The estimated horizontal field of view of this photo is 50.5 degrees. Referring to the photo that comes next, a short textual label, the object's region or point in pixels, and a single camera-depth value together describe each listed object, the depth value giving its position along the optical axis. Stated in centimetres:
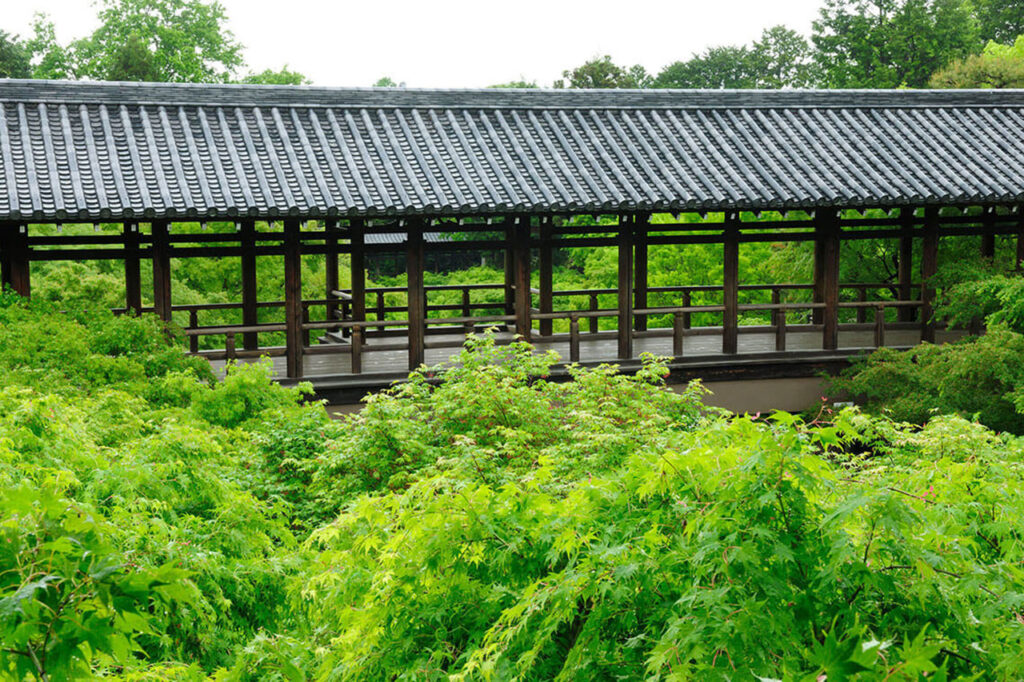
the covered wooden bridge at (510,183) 1533
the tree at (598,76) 4919
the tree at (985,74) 3309
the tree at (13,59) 5091
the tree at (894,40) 4853
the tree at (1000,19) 5509
